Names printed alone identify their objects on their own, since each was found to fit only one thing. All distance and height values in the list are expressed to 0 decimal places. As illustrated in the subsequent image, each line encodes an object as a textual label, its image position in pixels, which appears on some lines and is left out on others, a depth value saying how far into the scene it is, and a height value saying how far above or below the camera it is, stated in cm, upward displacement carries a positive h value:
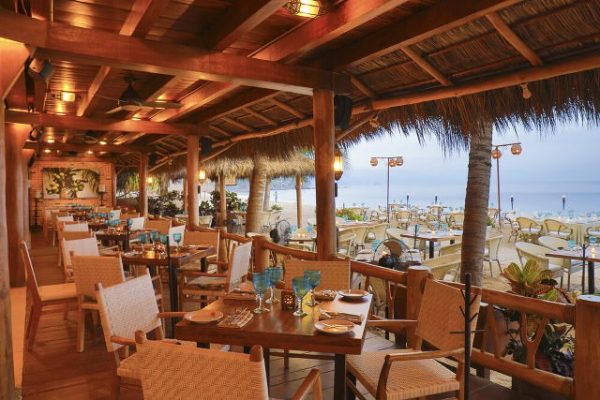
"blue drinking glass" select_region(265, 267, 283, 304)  265 -46
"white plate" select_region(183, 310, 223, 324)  233 -62
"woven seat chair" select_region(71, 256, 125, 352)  376 -63
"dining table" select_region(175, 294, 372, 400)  215 -67
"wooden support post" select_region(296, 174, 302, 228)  1467 +13
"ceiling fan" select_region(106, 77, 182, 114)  521 +109
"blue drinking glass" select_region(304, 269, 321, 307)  259 -47
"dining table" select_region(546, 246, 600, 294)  607 -88
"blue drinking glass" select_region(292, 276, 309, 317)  253 -50
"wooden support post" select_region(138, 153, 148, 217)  1250 +48
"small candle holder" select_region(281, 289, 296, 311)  263 -60
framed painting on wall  1655 +62
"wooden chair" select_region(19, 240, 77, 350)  395 -86
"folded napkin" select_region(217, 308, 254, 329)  230 -63
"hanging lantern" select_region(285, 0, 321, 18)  323 +132
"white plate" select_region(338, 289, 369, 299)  287 -62
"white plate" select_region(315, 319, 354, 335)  220 -64
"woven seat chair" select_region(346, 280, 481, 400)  225 -91
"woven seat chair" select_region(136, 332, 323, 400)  147 -58
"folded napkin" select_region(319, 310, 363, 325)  240 -64
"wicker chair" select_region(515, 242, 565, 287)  624 -90
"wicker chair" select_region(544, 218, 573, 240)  1140 -94
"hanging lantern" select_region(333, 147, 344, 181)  659 +43
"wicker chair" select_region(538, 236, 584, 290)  766 -87
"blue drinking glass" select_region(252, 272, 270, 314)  255 -48
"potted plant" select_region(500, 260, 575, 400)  304 -99
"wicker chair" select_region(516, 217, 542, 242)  1210 -99
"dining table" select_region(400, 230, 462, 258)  864 -81
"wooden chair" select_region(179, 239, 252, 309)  433 -84
